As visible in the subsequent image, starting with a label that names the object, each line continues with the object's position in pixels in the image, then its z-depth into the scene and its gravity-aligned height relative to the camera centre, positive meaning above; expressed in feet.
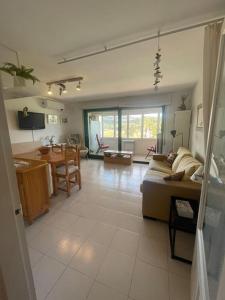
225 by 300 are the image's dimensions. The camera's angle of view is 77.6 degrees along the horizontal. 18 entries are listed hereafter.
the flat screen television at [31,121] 13.73 +0.53
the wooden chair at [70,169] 9.04 -2.91
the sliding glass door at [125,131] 20.67 -0.85
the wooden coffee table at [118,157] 16.81 -3.90
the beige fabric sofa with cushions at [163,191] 6.20 -3.05
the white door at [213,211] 2.55 -1.98
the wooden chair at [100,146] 21.45 -3.24
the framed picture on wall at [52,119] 17.30 +0.83
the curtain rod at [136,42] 4.74 +3.30
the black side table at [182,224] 4.94 -3.52
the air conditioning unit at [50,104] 15.99 +2.58
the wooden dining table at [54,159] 8.87 -2.15
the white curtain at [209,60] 4.42 +2.00
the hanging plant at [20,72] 5.77 +2.27
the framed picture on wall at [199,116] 9.41 +0.52
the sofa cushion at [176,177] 6.72 -2.51
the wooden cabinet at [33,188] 6.48 -3.03
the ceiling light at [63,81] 9.54 +3.13
